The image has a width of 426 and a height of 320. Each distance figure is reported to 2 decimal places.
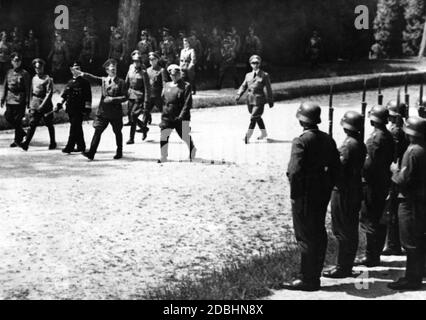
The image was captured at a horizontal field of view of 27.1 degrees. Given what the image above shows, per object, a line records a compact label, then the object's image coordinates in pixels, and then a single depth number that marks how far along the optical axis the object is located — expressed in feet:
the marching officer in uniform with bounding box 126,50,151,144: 55.36
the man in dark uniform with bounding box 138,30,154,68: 84.12
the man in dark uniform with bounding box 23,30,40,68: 86.89
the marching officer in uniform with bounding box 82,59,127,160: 48.57
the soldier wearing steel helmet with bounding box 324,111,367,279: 27.48
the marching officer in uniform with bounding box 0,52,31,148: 51.55
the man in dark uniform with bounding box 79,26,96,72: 86.94
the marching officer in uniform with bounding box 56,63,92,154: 50.29
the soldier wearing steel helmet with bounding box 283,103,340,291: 25.63
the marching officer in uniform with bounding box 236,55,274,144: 55.11
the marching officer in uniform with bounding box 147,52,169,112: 59.98
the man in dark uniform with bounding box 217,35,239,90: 87.51
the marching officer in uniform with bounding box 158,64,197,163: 47.16
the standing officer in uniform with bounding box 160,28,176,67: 86.74
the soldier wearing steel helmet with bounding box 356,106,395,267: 29.09
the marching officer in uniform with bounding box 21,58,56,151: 51.29
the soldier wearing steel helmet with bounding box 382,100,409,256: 29.37
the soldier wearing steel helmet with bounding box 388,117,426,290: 25.93
